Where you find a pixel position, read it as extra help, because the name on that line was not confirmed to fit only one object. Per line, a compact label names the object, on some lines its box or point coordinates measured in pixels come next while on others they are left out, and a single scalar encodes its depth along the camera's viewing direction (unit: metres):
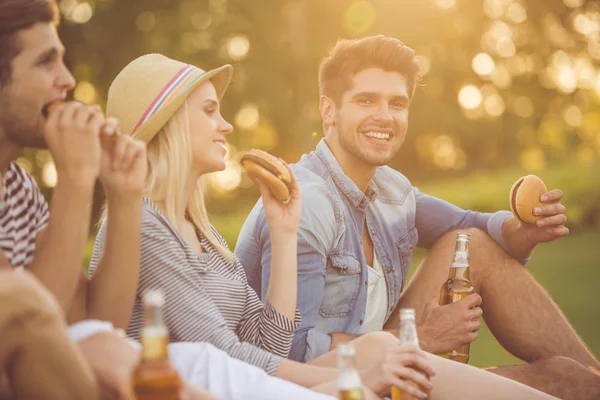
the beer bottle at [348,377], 2.63
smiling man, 4.44
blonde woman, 3.31
